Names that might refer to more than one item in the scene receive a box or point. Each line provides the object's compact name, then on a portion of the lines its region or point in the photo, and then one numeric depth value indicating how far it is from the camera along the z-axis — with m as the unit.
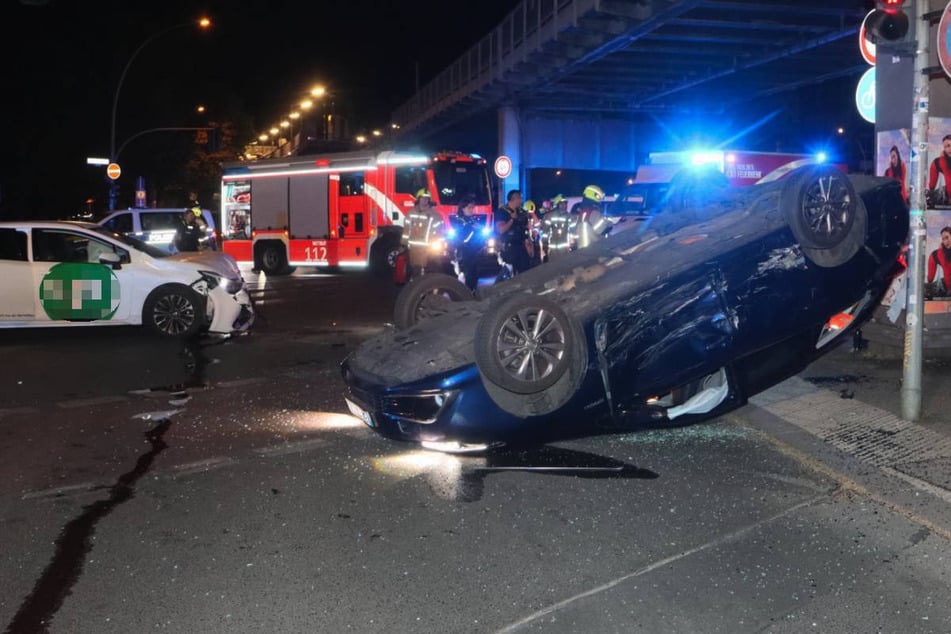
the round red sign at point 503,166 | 25.25
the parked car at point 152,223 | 21.31
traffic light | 6.41
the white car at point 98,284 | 11.42
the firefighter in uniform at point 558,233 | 12.72
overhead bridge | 21.50
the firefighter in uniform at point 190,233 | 17.72
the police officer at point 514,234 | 11.91
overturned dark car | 5.48
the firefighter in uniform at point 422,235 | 12.93
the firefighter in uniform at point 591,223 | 11.25
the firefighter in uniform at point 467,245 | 12.62
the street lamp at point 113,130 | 28.94
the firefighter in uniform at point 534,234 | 12.27
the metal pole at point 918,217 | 6.41
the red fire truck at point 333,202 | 22.62
